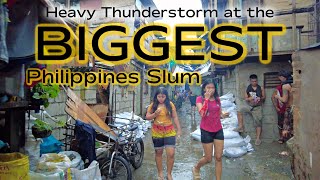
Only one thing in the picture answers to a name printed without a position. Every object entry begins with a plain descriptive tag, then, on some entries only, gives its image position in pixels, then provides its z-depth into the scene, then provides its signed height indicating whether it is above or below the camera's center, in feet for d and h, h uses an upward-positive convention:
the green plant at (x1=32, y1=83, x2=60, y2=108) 11.30 +0.09
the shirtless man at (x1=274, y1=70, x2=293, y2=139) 22.11 -0.60
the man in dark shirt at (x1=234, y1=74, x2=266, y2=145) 24.00 -0.81
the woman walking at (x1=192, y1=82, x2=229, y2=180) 13.93 -1.71
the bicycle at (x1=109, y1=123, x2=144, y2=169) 16.13 -3.33
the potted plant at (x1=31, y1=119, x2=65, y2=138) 11.56 -1.63
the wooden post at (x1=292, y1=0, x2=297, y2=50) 23.04 +5.16
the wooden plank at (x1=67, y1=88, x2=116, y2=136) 15.34 -1.10
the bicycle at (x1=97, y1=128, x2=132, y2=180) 14.21 -3.93
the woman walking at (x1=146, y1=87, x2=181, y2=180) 14.53 -1.86
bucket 8.97 -2.60
